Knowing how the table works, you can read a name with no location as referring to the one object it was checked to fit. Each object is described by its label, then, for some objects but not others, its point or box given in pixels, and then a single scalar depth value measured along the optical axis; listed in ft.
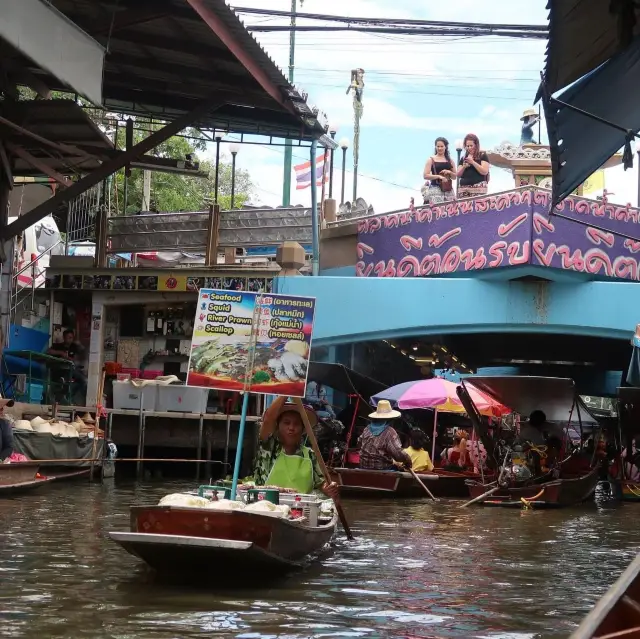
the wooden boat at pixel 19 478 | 48.06
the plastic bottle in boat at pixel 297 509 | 28.31
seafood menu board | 29.53
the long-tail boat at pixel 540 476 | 56.08
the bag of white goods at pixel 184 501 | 25.00
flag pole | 68.90
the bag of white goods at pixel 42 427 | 58.49
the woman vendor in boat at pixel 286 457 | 31.19
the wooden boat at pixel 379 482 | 56.80
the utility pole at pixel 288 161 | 118.62
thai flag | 110.63
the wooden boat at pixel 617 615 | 13.08
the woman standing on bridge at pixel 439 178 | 72.21
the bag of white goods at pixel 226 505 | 25.18
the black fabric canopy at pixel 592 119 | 28.22
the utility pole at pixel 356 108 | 118.73
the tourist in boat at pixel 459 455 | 72.69
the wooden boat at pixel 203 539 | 23.99
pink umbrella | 65.62
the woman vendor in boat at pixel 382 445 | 55.16
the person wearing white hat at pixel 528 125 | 78.18
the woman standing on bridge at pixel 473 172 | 69.82
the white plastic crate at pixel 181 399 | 69.77
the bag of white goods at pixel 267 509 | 25.90
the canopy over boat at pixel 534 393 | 62.28
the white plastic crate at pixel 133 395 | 69.31
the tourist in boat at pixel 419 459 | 62.18
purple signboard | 64.54
